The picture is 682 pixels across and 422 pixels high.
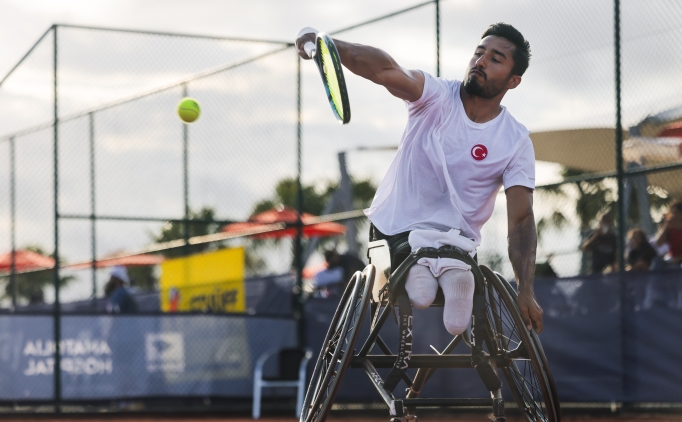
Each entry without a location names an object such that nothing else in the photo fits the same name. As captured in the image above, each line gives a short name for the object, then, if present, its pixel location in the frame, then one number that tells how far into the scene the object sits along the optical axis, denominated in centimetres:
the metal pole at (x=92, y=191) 1155
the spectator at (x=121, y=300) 1084
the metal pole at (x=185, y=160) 1133
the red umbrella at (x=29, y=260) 1516
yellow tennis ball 1018
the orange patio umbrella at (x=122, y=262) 1290
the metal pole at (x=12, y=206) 1343
